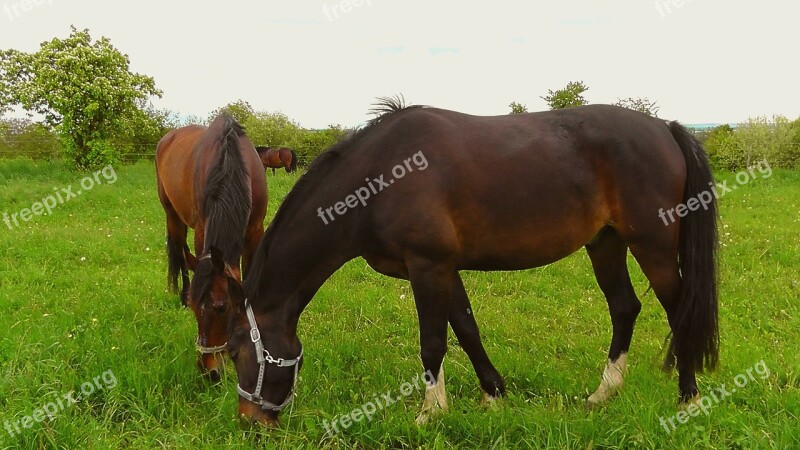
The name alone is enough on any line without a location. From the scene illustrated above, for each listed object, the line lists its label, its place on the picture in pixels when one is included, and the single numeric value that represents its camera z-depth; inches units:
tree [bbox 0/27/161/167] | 561.0
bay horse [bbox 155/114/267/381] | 125.2
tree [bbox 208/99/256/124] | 1186.6
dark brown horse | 122.5
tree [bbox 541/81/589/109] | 880.3
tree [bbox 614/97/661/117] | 816.3
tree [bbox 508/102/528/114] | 1010.7
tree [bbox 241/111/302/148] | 1050.1
